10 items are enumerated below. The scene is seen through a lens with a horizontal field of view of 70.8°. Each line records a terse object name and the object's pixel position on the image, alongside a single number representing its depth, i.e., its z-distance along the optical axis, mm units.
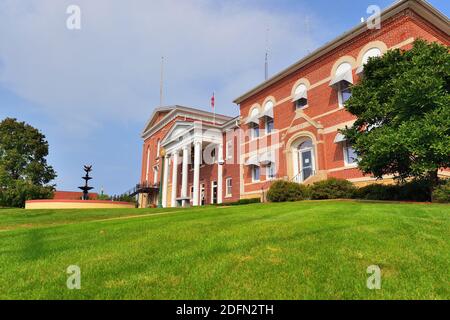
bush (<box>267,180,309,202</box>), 18672
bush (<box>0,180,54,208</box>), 36188
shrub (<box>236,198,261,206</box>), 23350
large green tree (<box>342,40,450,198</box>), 11258
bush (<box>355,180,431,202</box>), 13727
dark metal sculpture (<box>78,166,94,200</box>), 38034
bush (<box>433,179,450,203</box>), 11945
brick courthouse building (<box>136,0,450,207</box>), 18531
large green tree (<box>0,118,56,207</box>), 36781
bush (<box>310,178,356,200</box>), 17297
